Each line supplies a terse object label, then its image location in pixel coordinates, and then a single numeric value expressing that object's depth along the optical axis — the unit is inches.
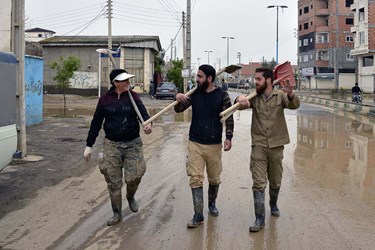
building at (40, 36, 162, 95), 1660.9
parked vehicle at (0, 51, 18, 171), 267.6
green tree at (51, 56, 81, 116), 845.8
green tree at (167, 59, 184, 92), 1892.2
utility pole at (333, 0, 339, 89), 2214.6
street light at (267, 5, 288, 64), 2095.2
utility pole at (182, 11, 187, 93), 1550.2
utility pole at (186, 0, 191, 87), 1228.7
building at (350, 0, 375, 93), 2320.4
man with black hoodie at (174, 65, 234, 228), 229.9
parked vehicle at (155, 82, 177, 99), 1534.2
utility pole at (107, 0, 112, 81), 1338.6
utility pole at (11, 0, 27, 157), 397.4
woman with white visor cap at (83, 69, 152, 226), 233.3
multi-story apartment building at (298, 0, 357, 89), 3002.0
